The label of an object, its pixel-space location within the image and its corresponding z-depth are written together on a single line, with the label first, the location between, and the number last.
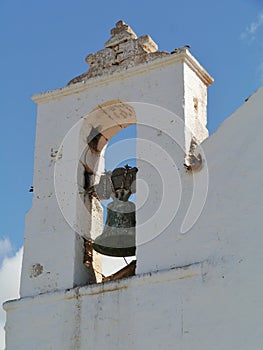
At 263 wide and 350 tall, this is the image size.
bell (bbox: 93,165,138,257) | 9.29
